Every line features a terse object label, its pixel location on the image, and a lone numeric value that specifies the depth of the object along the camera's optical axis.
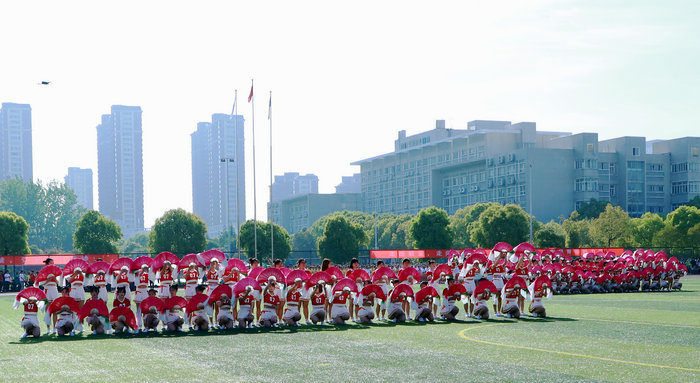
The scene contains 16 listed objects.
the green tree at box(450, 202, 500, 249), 84.06
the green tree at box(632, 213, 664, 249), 69.50
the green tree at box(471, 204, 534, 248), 65.75
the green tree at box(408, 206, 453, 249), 67.31
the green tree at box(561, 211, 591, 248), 72.56
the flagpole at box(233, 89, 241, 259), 42.81
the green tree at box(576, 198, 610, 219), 93.31
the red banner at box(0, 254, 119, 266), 43.62
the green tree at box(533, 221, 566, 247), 66.75
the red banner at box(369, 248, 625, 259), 50.22
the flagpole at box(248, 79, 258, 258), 40.62
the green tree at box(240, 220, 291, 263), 60.56
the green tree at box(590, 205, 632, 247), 69.75
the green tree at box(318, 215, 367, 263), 62.44
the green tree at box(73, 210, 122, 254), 61.94
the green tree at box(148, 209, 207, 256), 59.34
